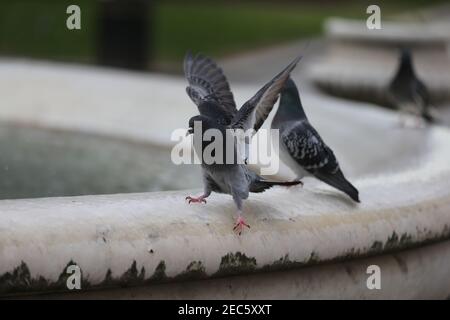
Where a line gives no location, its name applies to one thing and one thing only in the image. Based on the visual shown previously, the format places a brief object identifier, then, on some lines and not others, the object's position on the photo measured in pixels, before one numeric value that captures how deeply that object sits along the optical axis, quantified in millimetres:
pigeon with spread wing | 4438
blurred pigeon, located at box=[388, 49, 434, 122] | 9958
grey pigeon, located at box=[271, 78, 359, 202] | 5114
